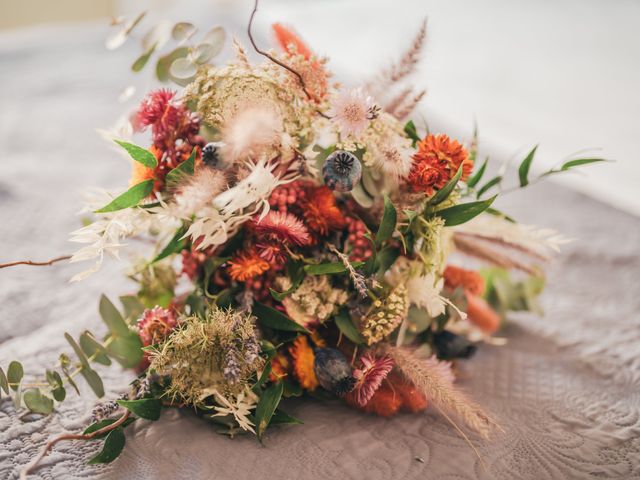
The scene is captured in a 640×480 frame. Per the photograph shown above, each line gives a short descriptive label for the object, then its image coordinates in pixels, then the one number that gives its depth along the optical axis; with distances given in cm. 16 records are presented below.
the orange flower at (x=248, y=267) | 61
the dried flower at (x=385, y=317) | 63
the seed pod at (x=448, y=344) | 79
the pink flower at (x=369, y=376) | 60
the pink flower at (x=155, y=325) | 62
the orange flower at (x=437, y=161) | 62
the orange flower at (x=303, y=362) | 64
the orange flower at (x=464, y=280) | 77
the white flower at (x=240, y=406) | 57
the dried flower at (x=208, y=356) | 57
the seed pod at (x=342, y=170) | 61
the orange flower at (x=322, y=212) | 65
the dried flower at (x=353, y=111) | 61
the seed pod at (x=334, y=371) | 62
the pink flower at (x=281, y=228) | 60
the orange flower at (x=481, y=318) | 86
